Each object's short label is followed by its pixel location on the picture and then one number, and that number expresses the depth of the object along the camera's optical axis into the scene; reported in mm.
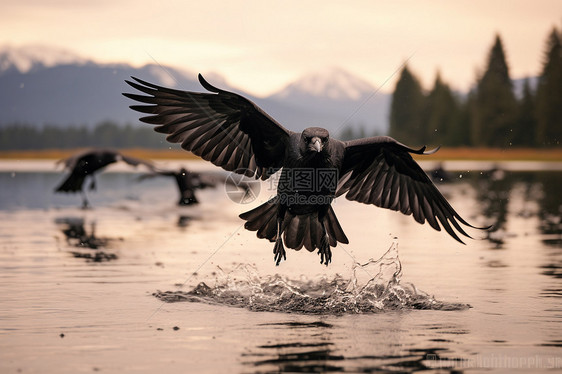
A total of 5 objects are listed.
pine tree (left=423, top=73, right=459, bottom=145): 109250
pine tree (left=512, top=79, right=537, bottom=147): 101562
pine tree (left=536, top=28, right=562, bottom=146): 95625
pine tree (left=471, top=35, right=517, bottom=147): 102812
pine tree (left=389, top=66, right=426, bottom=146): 118188
